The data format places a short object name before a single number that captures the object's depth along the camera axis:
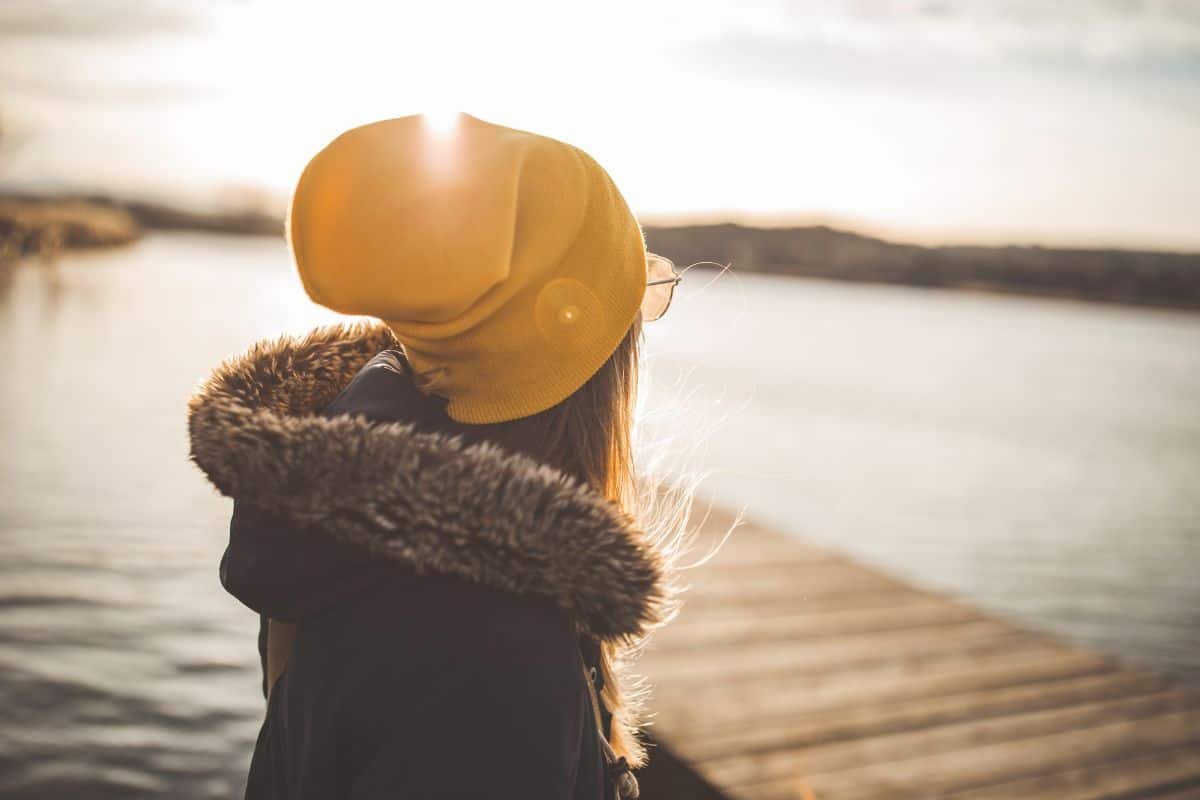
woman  1.13
